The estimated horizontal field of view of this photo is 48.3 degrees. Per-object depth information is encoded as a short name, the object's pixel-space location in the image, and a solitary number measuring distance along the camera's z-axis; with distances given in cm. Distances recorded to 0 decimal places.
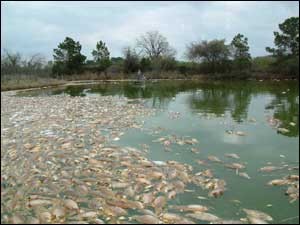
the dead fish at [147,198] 438
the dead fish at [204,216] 389
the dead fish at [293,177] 526
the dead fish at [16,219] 364
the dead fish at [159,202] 425
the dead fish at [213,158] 634
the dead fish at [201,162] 618
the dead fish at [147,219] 379
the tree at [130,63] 5072
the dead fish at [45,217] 377
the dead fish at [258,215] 398
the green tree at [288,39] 3991
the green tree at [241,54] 4509
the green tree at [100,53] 5150
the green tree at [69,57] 4841
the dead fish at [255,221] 385
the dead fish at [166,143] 764
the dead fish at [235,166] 590
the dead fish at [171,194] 456
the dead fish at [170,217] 385
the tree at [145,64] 5106
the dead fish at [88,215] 390
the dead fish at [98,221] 379
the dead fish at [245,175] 546
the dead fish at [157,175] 532
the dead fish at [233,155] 660
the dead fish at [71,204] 410
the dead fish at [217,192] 467
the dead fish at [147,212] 401
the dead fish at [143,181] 502
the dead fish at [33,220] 370
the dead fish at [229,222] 384
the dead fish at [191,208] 415
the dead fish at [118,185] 489
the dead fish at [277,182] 511
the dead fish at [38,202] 414
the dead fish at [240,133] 873
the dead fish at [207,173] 549
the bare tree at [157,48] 5919
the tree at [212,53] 4728
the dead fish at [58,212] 387
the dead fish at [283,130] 904
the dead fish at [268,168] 577
